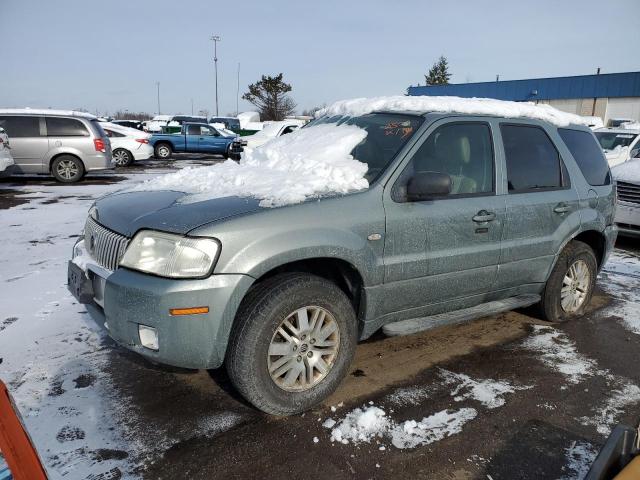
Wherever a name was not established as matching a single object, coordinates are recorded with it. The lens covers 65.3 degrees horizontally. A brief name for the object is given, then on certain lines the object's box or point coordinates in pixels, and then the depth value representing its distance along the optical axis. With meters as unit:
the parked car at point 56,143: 12.40
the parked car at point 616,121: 24.16
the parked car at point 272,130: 16.86
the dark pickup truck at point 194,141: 22.33
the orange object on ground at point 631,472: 1.58
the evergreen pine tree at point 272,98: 51.22
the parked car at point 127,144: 17.61
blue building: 35.09
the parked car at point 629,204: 7.30
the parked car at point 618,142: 11.83
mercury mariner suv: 2.55
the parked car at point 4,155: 10.82
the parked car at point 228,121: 36.48
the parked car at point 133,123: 31.33
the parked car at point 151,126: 32.19
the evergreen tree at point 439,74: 69.31
